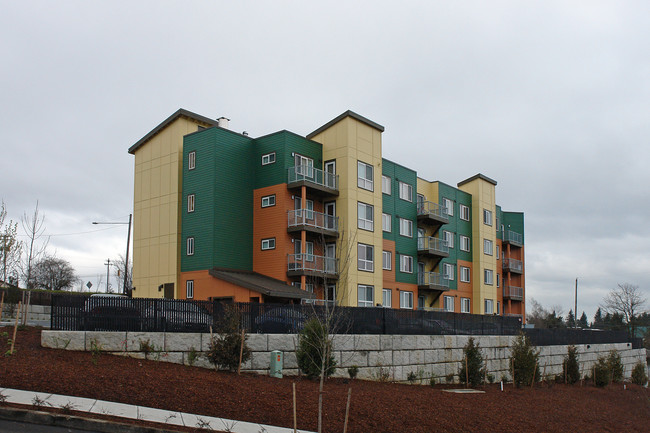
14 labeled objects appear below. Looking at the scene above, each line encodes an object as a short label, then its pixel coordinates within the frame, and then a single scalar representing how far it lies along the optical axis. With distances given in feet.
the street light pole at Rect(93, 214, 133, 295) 160.04
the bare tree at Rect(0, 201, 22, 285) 84.28
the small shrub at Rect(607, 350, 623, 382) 125.89
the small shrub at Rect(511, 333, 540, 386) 86.69
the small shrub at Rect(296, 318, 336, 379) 60.23
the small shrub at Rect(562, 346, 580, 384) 109.29
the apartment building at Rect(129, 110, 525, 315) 115.75
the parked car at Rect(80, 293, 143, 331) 54.44
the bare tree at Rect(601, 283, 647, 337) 260.99
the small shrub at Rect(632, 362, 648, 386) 133.85
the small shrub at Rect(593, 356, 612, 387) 110.52
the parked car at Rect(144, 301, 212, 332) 57.26
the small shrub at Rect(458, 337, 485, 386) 79.41
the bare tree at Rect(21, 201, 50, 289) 94.99
